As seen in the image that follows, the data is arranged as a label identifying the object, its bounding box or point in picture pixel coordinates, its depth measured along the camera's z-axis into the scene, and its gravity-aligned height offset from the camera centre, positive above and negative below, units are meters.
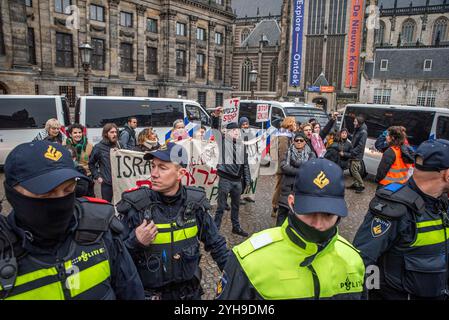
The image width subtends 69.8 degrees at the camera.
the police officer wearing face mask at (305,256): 1.63 -0.80
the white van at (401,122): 10.14 -0.52
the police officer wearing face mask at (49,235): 1.51 -0.69
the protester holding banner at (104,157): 5.68 -1.02
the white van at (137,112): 12.63 -0.54
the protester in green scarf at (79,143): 5.88 -0.84
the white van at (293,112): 13.83 -0.38
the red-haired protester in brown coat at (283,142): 6.71 -0.80
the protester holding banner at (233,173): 5.83 -1.28
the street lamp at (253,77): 18.37 +1.43
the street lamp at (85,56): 13.63 +1.76
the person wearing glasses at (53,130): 5.80 -0.59
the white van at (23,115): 11.32 -0.67
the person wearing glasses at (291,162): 5.57 -1.02
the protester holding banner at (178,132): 7.46 -0.73
